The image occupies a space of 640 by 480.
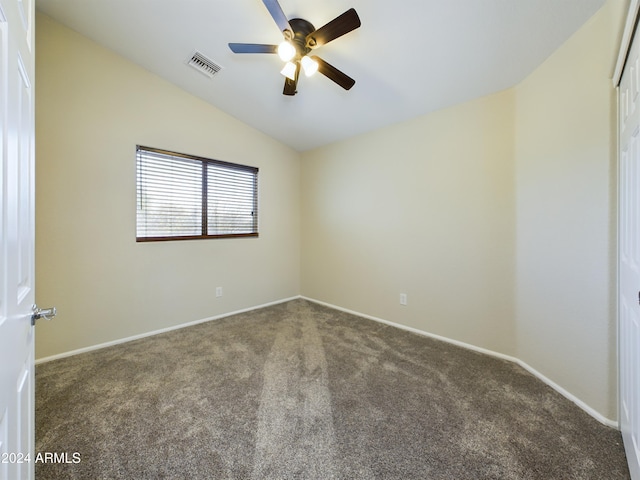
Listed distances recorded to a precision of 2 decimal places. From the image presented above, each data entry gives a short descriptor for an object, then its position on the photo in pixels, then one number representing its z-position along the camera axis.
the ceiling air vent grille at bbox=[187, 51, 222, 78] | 2.37
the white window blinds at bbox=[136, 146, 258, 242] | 2.73
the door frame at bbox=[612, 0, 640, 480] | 1.19
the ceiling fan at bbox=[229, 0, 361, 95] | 1.51
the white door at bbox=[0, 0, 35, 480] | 0.64
